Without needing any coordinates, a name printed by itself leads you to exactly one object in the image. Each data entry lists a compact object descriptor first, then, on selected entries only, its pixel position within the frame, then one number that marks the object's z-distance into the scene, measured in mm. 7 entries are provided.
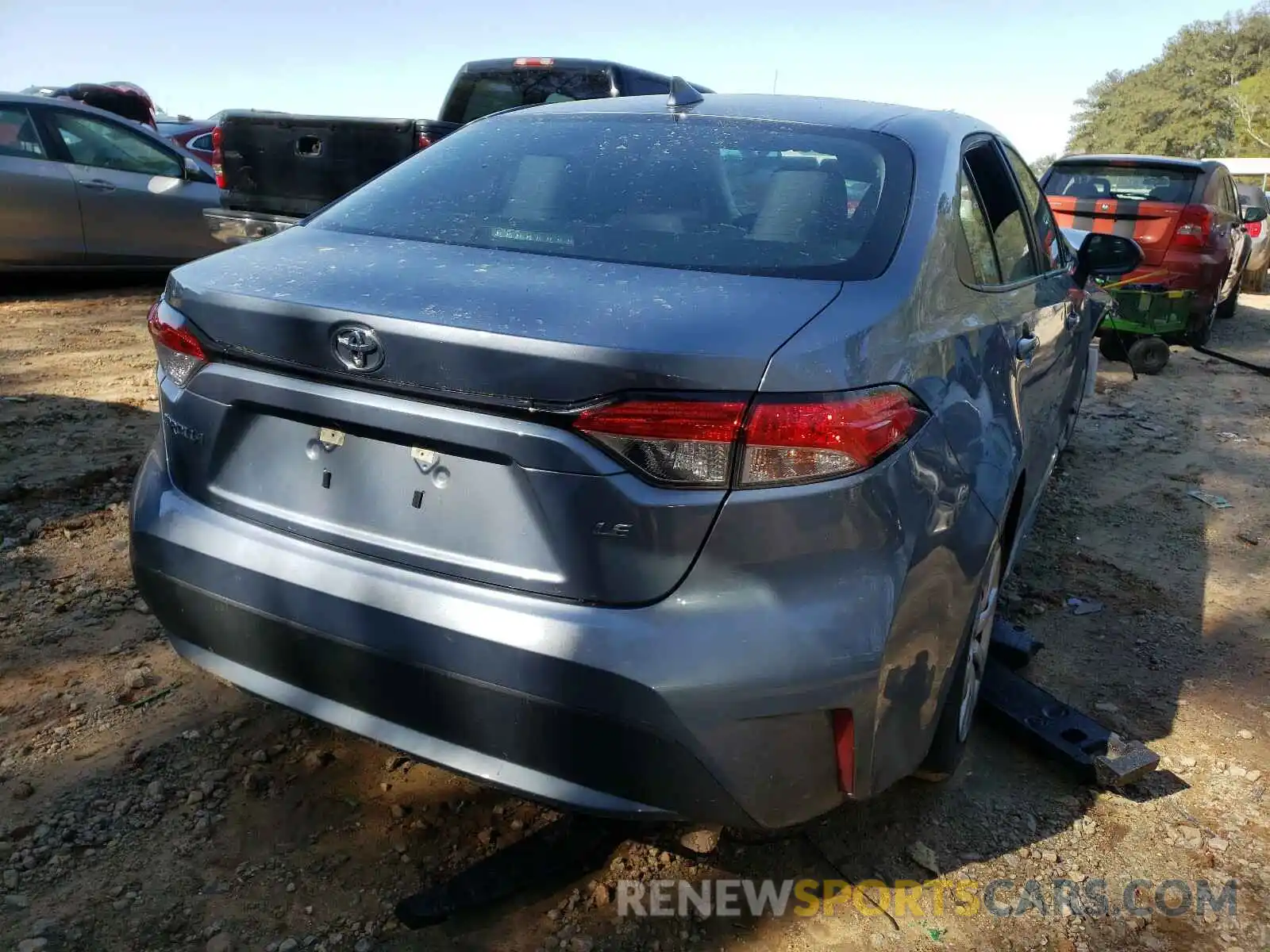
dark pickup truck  6188
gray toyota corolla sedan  1657
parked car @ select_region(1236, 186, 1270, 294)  13039
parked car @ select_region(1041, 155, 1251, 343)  8141
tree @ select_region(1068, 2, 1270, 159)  52906
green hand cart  7863
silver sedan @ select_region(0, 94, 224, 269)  7617
